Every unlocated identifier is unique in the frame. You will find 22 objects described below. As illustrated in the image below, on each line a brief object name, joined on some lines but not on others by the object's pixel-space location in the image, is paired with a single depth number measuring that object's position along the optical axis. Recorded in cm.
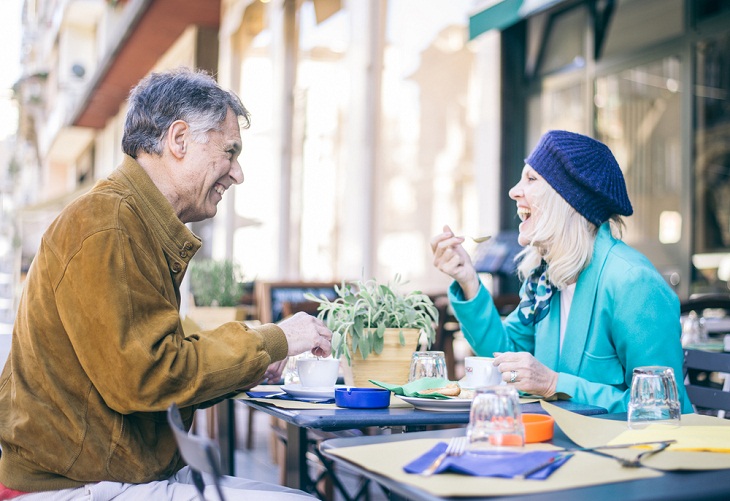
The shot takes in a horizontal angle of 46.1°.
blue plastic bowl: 183
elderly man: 164
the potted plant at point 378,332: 212
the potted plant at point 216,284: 491
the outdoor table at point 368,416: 166
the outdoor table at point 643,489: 110
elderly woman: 211
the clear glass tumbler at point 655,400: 160
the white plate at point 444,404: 181
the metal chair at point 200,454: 119
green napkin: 188
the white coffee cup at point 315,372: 209
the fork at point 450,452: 122
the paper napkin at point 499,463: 120
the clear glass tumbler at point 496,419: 137
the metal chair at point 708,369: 221
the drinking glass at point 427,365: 205
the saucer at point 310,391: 201
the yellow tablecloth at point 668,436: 130
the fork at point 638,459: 127
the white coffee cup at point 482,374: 204
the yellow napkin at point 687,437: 140
